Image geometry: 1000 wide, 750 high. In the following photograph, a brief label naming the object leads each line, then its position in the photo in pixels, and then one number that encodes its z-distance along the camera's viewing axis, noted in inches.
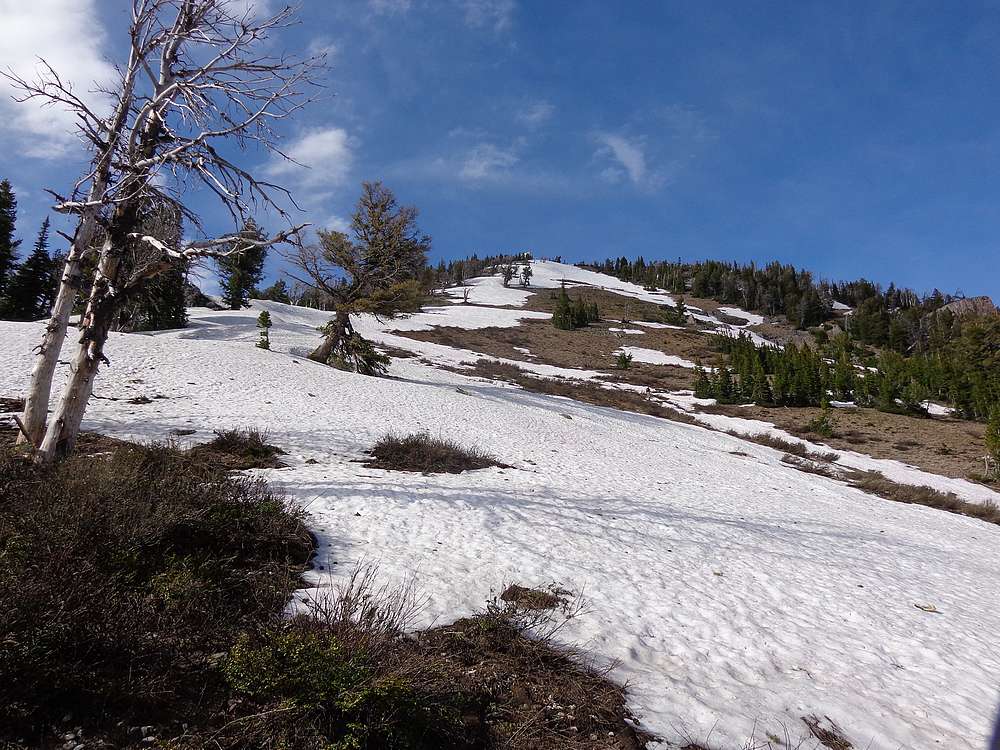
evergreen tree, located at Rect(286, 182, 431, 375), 791.1
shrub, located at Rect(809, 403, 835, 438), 1056.2
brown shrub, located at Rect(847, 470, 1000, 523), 591.2
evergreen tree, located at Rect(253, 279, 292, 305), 2886.3
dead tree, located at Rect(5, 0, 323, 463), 218.7
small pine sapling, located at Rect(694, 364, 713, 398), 1425.9
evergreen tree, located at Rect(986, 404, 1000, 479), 799.6
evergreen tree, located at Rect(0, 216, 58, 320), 1439.5
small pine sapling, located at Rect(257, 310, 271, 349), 842.2
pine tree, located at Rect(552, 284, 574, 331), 2723.9
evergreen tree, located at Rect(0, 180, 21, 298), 1381.6
